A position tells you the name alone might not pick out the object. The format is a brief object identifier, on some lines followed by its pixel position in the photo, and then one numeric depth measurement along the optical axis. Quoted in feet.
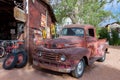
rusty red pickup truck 9.56
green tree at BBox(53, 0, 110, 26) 26.28
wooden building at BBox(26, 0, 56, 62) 15.06
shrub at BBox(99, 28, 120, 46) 33.39
